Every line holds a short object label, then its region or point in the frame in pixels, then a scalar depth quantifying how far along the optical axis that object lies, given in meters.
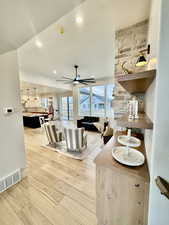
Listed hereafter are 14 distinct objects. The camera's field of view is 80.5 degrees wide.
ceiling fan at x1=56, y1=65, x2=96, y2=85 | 4.24
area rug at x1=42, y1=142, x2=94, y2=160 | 2.86
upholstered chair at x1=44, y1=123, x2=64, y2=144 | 3.33
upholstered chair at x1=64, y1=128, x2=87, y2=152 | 2.83
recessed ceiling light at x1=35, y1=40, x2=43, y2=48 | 2.57
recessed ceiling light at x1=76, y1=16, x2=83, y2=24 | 1.83
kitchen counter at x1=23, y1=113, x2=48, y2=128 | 6.12
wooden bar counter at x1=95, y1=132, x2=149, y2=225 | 0.85
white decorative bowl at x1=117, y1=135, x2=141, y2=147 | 1.34
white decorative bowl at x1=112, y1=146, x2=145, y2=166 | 0.96
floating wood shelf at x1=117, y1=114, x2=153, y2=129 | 0.73
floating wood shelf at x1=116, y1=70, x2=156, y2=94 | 0.66
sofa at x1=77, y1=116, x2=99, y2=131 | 5.75
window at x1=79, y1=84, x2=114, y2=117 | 6.74
